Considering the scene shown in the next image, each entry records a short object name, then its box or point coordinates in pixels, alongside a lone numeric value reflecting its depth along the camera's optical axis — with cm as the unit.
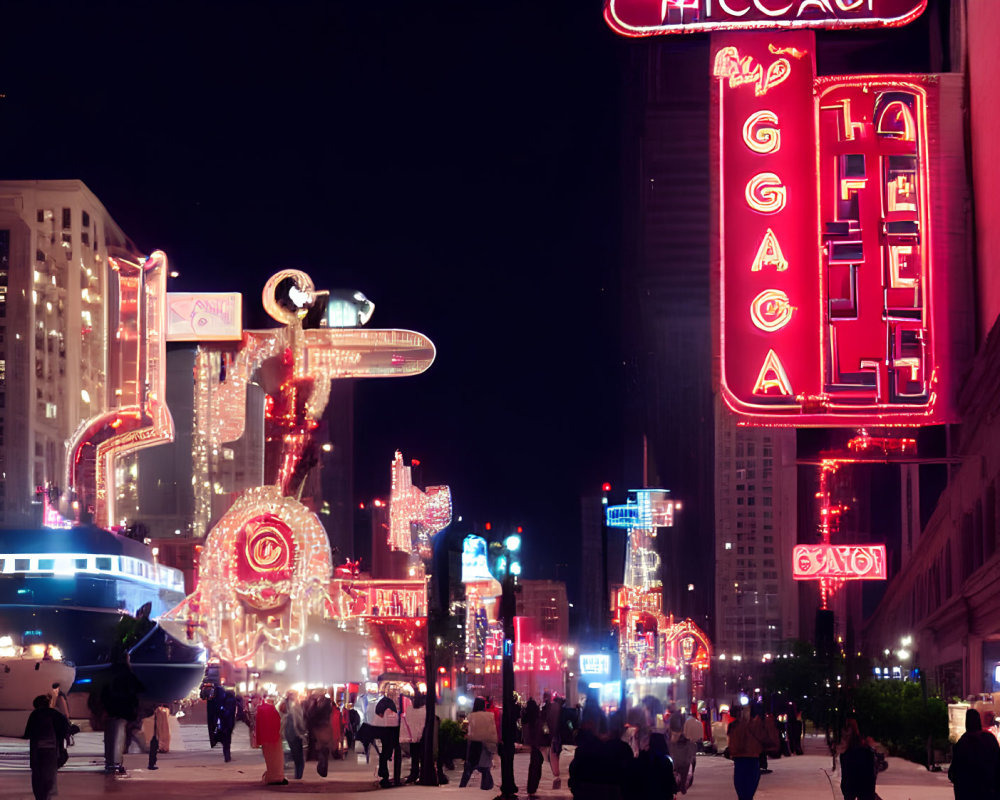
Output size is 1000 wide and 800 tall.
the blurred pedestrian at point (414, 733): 2881
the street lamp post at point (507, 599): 2731
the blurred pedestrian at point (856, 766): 1805
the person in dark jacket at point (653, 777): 1359
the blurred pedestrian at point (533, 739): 2638
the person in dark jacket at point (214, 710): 3803
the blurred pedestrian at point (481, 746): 2748
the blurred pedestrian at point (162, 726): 3589
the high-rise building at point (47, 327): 14888
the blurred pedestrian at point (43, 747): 1953
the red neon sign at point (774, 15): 3122
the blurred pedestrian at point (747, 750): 2123
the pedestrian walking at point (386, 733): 2745
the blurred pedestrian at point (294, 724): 2928
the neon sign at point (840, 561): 4938
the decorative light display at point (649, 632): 11206
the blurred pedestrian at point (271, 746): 2625
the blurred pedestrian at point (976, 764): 1512
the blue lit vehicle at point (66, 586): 8544
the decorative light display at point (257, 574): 5969
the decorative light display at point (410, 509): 8575
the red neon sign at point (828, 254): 2909
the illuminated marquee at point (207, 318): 8981
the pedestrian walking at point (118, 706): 2711
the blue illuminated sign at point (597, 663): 5820
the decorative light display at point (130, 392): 7444
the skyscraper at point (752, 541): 18438
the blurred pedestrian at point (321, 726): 2978
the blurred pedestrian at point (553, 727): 3012
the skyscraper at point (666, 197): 10175
